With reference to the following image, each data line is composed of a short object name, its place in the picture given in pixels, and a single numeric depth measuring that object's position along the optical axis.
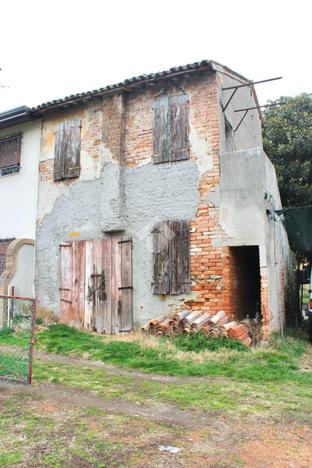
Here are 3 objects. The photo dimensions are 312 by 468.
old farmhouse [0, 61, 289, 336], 8.98
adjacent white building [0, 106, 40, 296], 11.55
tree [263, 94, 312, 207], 14.82
